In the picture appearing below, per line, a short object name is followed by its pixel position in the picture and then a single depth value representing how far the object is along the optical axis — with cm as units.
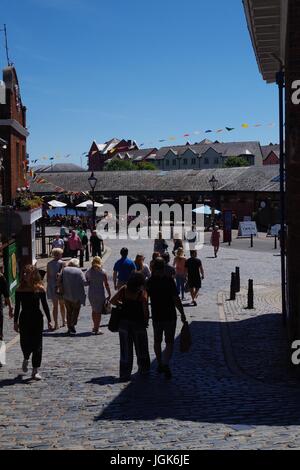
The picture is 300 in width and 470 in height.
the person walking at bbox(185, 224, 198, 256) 3880
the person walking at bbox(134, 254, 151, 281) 1432
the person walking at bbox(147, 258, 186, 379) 908
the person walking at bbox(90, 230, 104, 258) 2791
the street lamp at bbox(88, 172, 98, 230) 3285
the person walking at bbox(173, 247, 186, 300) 1744
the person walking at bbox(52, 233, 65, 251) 2473
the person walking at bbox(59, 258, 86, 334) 1277
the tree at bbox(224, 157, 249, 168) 11275
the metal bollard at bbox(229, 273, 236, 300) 1861
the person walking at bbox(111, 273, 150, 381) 903
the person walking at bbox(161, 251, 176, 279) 1375
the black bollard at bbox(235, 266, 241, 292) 1944
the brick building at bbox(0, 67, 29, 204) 2511
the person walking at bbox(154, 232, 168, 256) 2125
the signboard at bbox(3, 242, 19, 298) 1689
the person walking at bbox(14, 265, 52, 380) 912
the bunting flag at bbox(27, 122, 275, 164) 5073
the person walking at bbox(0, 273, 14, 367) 1089
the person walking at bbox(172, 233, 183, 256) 1992
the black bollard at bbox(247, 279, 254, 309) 1681
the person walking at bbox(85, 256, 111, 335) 1291
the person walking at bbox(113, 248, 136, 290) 1416
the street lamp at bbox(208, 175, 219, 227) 4984
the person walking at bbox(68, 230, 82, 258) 2731
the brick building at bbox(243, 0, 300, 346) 980
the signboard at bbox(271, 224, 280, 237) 3828
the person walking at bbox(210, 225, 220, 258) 3045
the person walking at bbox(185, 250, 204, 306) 1738
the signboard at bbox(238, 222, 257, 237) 4075
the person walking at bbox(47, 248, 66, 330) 1355
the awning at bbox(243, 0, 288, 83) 1212
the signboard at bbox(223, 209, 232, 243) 3948
